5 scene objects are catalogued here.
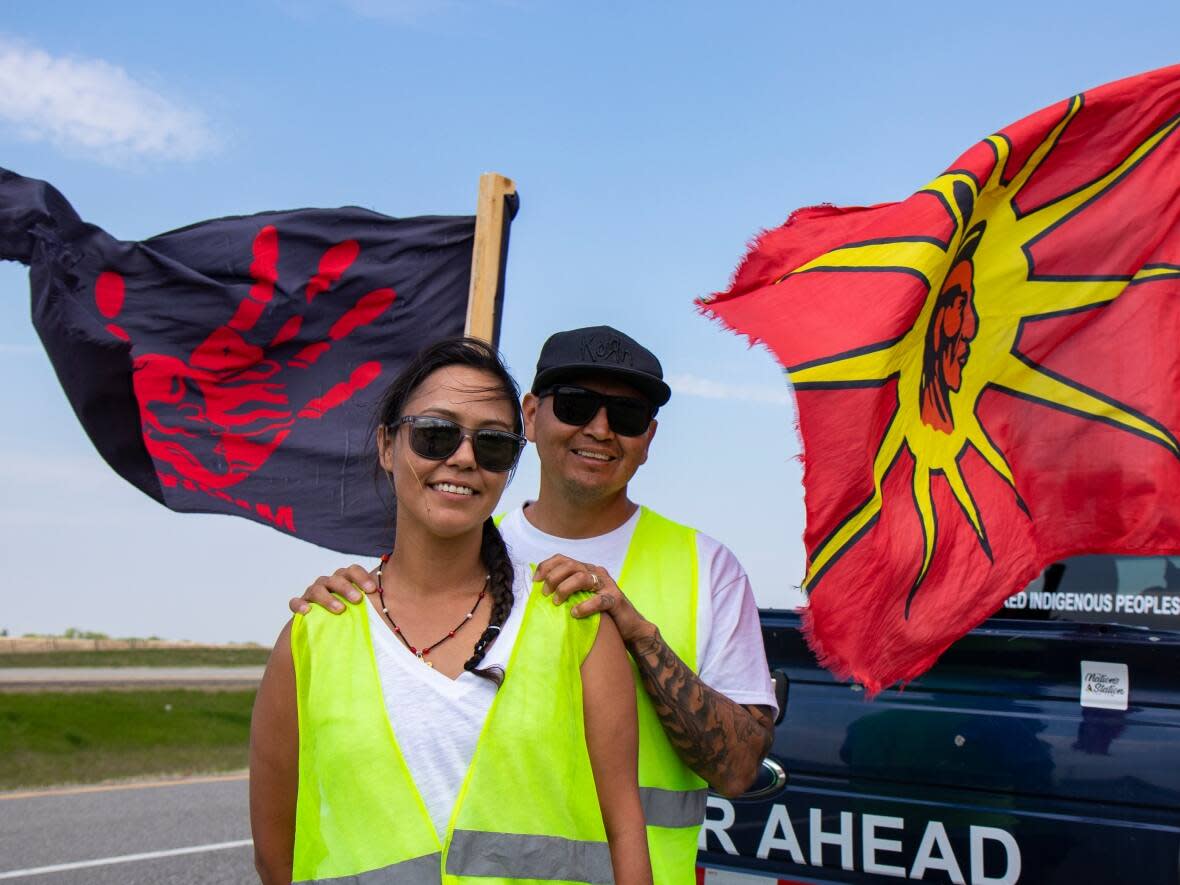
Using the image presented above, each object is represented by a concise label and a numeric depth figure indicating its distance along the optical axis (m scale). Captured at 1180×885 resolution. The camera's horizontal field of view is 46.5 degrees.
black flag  5.75
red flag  3.02
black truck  3.12
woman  2.13
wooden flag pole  4.71
